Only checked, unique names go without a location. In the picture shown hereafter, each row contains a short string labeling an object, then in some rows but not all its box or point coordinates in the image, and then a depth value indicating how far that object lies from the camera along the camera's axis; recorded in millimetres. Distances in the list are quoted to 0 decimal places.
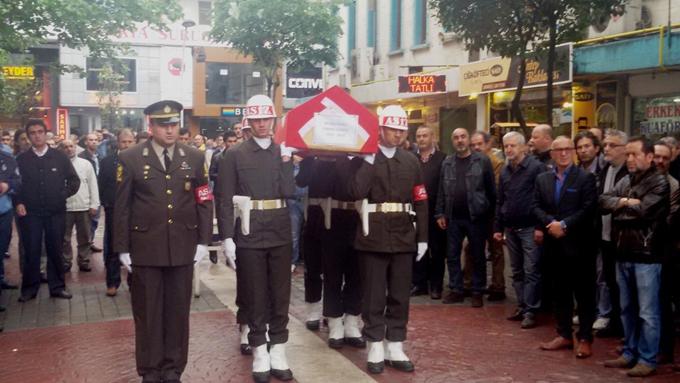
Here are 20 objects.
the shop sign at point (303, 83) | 27484
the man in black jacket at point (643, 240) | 6652
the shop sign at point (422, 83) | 21984
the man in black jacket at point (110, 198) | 10234
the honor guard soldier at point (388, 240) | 6938
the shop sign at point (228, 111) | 47500
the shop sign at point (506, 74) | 15867
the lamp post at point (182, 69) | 45656
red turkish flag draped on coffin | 6727
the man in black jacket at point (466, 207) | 9516
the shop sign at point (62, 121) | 35875
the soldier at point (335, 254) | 7582
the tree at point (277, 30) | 24609
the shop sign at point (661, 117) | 14867
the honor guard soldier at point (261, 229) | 6676
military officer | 6355
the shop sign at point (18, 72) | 22453
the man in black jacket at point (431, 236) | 10039
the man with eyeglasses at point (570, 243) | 7391
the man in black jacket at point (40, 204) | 9852
